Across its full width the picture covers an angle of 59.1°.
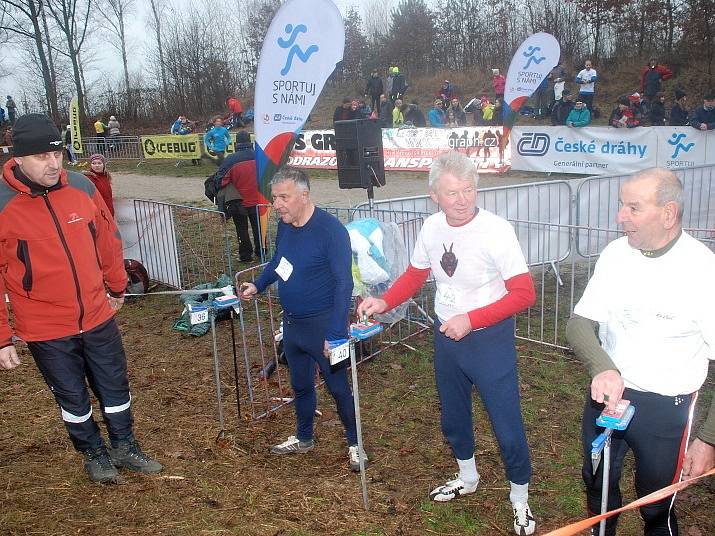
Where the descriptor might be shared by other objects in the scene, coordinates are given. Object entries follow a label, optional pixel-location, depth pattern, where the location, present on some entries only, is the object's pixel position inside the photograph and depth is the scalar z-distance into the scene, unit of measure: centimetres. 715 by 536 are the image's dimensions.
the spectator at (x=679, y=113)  1548
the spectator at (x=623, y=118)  1456
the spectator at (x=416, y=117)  2042
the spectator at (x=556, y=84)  1880
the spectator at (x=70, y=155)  2459
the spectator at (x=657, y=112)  1593
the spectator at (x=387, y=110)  2339
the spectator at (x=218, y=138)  1644
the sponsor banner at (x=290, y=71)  567
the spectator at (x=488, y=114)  2027
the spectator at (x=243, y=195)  907
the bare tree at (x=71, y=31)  4047
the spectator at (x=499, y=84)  2133
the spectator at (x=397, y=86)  2511
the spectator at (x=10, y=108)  3628
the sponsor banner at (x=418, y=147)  1641
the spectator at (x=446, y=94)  2309
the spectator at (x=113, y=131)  2653
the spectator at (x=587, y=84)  1850
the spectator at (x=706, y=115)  1319
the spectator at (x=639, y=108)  1625
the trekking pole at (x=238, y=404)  460
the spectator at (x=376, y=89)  2502
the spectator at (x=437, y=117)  2158
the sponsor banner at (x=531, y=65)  1249
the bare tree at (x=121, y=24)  4622
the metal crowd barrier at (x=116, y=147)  2547
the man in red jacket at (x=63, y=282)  341
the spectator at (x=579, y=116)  1585
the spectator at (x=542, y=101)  2094
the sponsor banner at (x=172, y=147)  2216
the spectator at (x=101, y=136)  2703
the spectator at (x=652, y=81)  1817
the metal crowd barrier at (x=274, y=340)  508
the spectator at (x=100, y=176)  823
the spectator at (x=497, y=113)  1973
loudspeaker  698
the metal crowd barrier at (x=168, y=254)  823
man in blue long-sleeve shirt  357
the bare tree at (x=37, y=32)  3894
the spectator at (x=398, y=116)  2169
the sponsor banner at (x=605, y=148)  1335
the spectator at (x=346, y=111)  1812
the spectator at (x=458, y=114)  2239
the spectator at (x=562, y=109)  1792
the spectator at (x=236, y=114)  2487
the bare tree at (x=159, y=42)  4424
